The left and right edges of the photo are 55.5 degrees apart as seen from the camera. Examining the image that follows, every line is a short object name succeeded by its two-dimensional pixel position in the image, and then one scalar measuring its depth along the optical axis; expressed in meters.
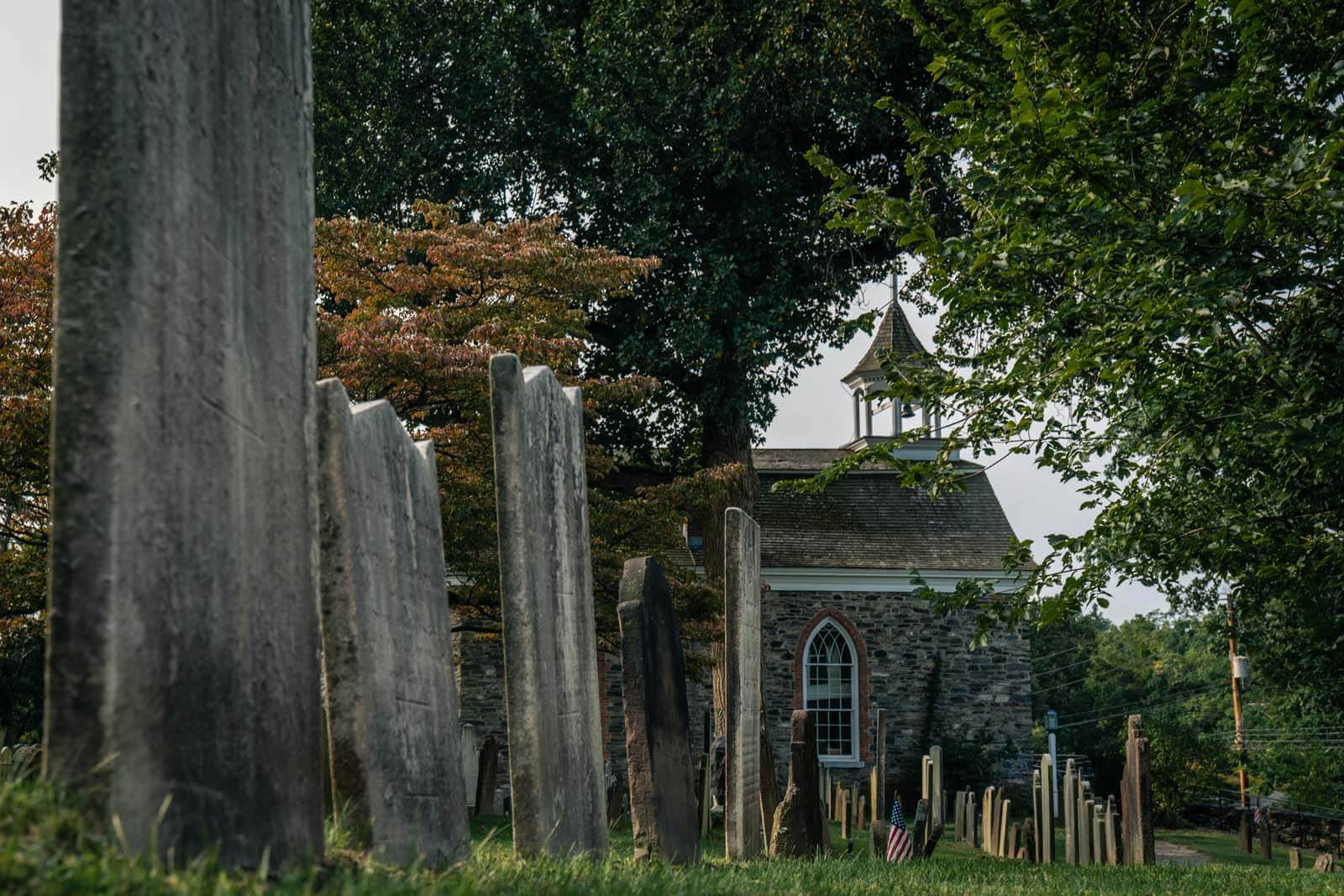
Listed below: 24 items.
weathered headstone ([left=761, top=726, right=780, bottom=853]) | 13.10
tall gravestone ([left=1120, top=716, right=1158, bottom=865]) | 12.45
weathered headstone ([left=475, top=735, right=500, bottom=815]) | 16.36
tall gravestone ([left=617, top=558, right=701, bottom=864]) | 6.23
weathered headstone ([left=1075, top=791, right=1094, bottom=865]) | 14.06
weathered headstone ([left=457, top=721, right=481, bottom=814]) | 16.84
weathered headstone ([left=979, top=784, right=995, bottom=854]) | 16.11
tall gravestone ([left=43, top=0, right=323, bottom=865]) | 2.60
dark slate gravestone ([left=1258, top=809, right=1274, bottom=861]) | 19.62
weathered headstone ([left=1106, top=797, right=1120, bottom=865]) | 13.30
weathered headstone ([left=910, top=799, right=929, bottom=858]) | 13.16
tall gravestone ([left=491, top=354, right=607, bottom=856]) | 5.16
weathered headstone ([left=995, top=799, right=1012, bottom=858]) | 15.41
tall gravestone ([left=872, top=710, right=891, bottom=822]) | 16.27
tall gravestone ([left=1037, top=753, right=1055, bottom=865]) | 14.61
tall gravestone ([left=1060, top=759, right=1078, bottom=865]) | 14.37
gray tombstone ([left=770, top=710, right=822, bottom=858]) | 9.36
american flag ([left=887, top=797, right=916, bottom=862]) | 12.49
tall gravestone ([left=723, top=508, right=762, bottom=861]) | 8.10
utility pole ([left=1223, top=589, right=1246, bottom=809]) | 29.08
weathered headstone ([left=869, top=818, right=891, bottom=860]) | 12.25
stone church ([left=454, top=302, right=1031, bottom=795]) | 27.41
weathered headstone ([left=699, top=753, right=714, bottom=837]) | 14.24
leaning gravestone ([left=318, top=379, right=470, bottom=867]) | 3.95
